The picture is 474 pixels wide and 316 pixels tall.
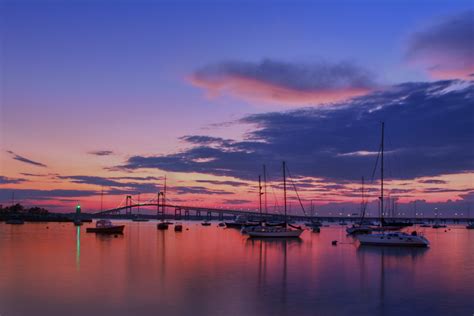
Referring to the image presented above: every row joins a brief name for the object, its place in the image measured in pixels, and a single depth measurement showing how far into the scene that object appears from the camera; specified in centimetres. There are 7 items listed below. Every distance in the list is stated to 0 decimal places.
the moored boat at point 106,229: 6950
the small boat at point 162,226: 9262
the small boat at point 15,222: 11988
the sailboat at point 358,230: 7102
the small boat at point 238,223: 11449
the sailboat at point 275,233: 6153
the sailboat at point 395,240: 4753
